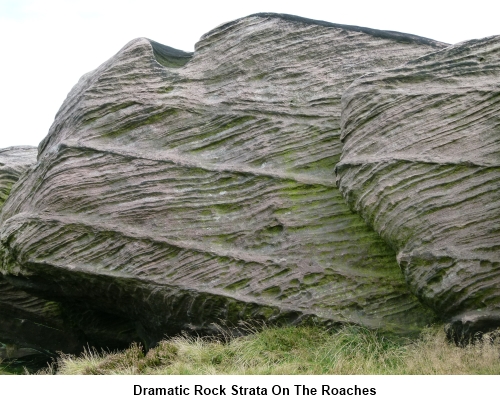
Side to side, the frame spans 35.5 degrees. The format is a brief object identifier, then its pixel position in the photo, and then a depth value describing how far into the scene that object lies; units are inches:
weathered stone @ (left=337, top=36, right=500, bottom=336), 289.7
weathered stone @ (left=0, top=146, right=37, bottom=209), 437.1
